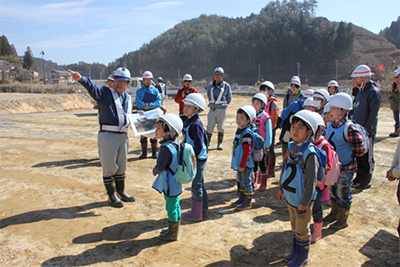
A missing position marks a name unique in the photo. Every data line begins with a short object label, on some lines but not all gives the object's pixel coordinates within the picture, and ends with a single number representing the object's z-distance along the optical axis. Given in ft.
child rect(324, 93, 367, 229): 14.44
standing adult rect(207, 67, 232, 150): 30.09
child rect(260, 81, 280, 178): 21.97
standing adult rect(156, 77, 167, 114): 44.56
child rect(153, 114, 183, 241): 12.80
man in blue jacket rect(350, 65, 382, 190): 20.15
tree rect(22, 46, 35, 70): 281.54
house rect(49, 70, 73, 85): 294.50
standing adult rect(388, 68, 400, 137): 38.04
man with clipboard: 26.71
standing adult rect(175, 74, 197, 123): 30.67
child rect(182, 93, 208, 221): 14.93
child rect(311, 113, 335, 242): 11.84
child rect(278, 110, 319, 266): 11.09
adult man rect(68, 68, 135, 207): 16.72
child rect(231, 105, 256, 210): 16.31
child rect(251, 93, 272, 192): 18.84
